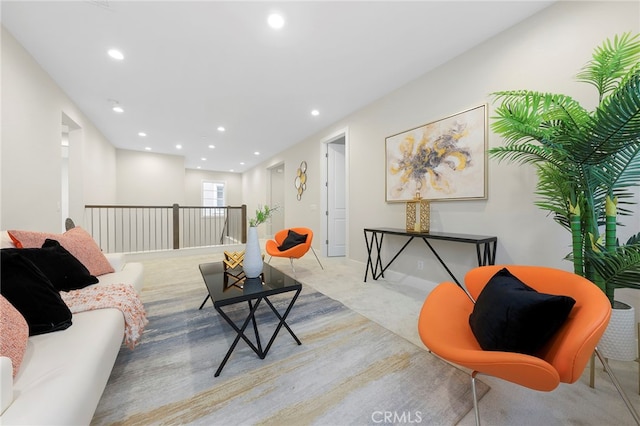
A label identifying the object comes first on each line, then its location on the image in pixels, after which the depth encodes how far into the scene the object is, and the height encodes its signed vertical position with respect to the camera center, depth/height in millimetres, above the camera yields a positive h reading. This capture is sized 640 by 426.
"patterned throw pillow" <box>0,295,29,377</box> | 856 -476
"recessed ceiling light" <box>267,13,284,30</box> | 1978 +1665
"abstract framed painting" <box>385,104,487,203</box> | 2377 +610
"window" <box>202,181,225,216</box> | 9275 +732
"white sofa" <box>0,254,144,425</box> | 726 -610
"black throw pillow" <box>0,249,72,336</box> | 1106 -404
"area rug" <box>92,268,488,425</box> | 1160 -1001
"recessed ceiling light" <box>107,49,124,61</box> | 2410 +1669
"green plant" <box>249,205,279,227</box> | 1981 -52
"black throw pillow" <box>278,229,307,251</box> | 3667 -451
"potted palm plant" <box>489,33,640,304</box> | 1144 +319
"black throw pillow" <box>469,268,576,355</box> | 999 -486
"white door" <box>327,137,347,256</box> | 4770 +289
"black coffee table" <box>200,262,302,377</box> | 1525 -566
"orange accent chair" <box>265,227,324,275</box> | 3377 -536
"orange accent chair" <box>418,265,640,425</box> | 871 -578
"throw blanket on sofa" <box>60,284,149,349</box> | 1431 -573
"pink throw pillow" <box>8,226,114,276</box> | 1704 -266
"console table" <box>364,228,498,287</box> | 2155 -323
